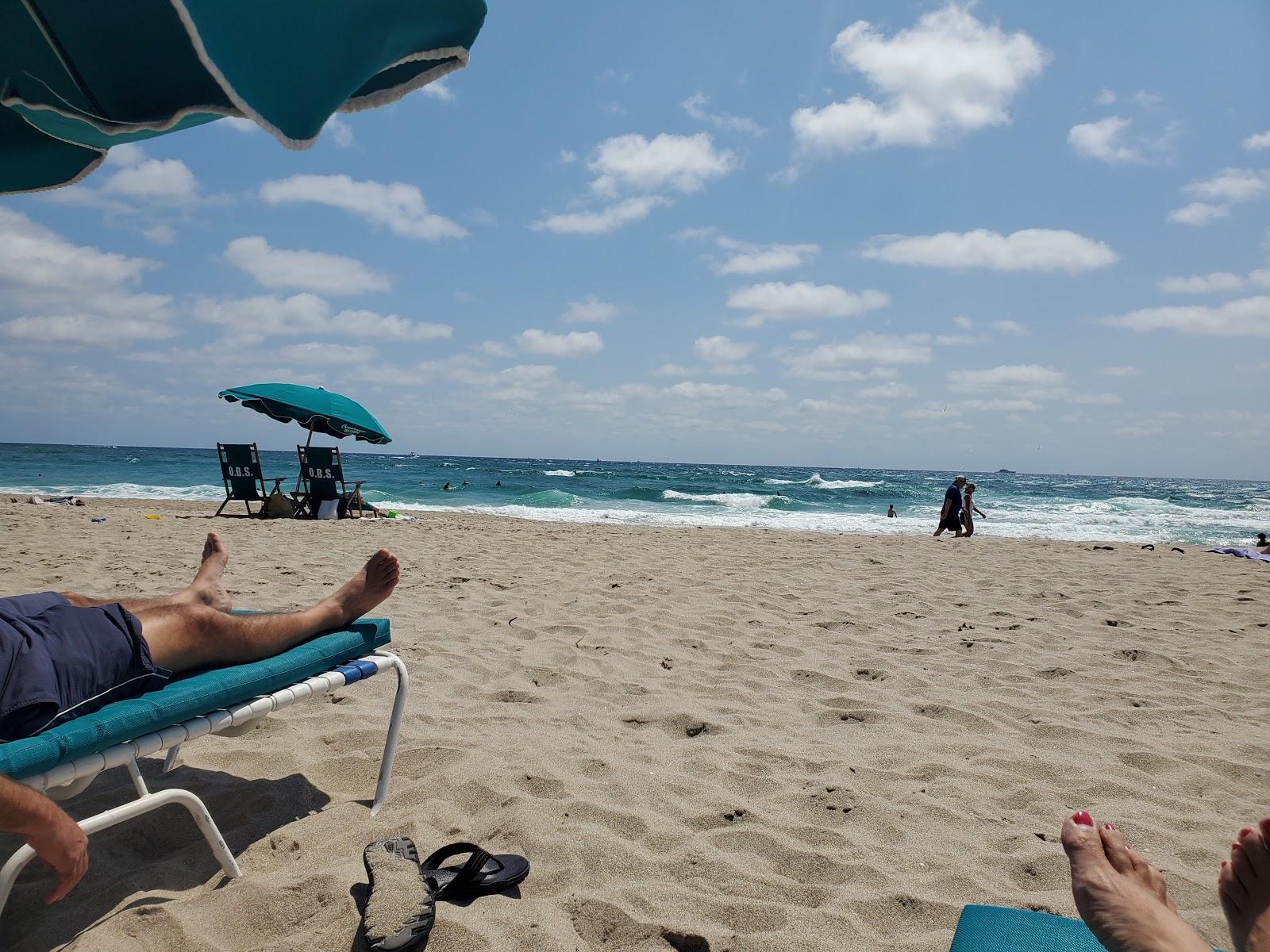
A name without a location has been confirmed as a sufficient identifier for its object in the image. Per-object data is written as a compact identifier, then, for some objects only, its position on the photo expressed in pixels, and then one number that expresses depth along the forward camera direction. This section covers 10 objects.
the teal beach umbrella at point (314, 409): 11.31
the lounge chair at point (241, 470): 12.13
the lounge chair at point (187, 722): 1.50
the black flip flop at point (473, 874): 1.80
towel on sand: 9.17
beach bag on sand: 12.13
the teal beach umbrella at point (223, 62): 1.57
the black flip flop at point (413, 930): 1.56
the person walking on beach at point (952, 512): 12.81
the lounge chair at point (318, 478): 12.06
